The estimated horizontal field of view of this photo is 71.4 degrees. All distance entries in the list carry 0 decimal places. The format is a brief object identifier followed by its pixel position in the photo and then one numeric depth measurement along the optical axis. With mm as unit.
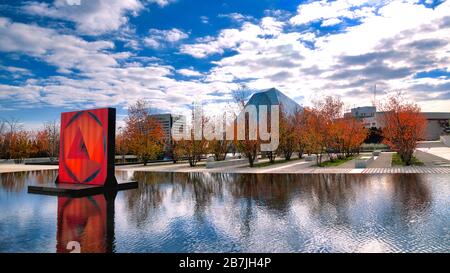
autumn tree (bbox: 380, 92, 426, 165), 22969
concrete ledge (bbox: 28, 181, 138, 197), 12727
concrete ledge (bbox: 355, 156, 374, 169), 21281
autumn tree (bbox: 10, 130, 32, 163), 39344
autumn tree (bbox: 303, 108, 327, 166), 27109
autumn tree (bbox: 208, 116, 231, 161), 32000
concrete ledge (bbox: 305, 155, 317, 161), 31636
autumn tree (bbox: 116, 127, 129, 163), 36562
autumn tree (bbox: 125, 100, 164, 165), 31269
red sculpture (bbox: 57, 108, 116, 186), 13773
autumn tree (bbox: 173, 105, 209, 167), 29844
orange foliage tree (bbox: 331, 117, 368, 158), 30353
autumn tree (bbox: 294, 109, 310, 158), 33578
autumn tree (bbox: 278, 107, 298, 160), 31297
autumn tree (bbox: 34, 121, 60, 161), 43628
